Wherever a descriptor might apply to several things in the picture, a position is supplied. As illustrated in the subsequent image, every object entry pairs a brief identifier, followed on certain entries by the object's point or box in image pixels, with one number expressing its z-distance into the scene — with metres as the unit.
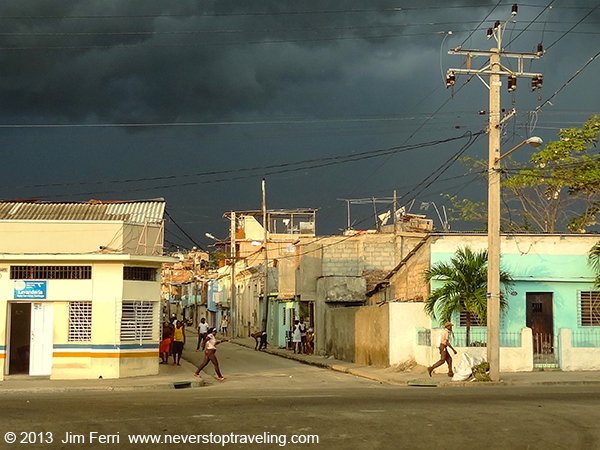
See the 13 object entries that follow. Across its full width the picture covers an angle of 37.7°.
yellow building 27.19
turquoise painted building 31.55
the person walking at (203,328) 43.25
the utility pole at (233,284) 71.93
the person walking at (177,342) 34.91
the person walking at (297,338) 45.66
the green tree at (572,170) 42.62
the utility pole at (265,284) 56.94
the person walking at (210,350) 27.00
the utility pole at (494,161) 26.56
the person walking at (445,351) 26.94
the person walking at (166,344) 35.31
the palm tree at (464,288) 29.59
